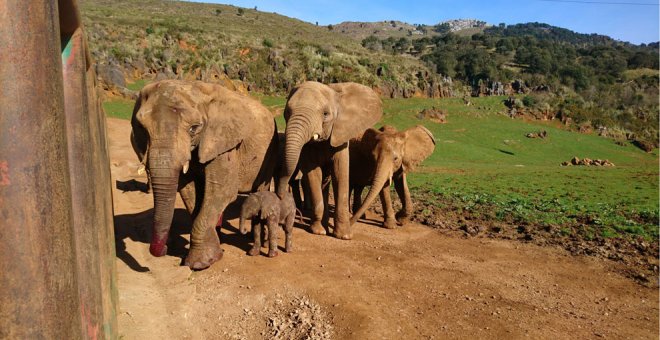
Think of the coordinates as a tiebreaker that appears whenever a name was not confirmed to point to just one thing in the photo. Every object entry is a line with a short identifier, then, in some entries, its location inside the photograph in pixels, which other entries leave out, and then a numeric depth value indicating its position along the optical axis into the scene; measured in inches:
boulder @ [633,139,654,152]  1428.4
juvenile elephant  354.9
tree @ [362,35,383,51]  3608.8
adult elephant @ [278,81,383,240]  302.4
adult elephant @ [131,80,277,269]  214.2
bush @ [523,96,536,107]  1728.6
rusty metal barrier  57.9
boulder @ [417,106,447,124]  1466.5
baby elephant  268.5
